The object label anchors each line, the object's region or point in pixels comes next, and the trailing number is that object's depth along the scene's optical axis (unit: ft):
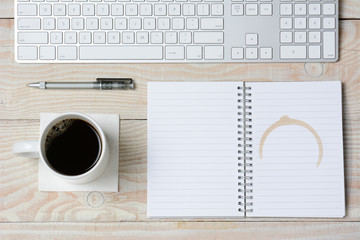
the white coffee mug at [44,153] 3.08
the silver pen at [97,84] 3.33
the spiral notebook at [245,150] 3.31
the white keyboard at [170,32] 3.34
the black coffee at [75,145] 3.17
